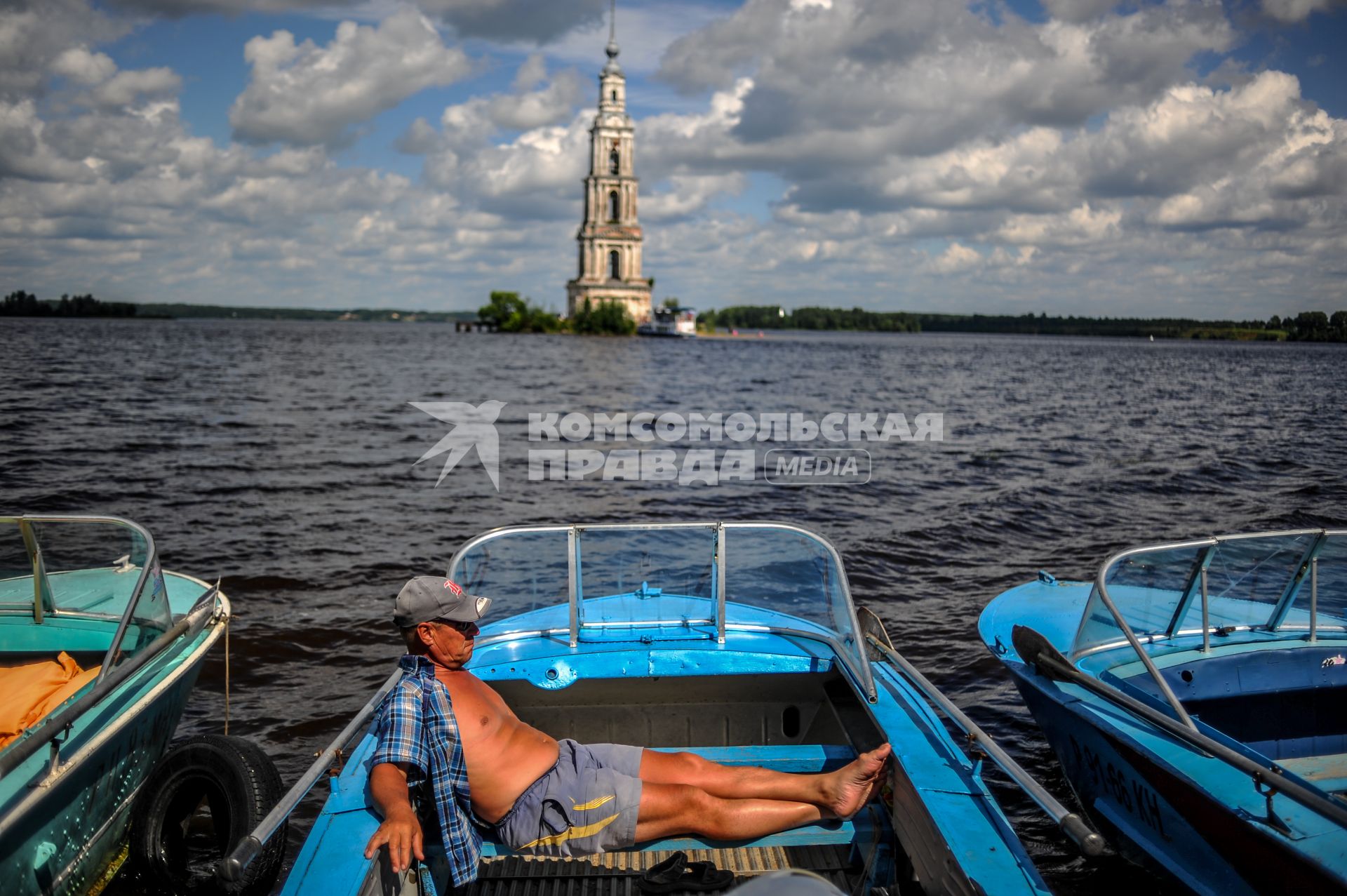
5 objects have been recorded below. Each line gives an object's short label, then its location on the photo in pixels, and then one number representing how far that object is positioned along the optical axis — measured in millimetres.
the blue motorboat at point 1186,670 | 5898
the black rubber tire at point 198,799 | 5867
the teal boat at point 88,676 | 5020
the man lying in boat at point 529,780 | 4445
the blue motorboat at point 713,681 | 4559
